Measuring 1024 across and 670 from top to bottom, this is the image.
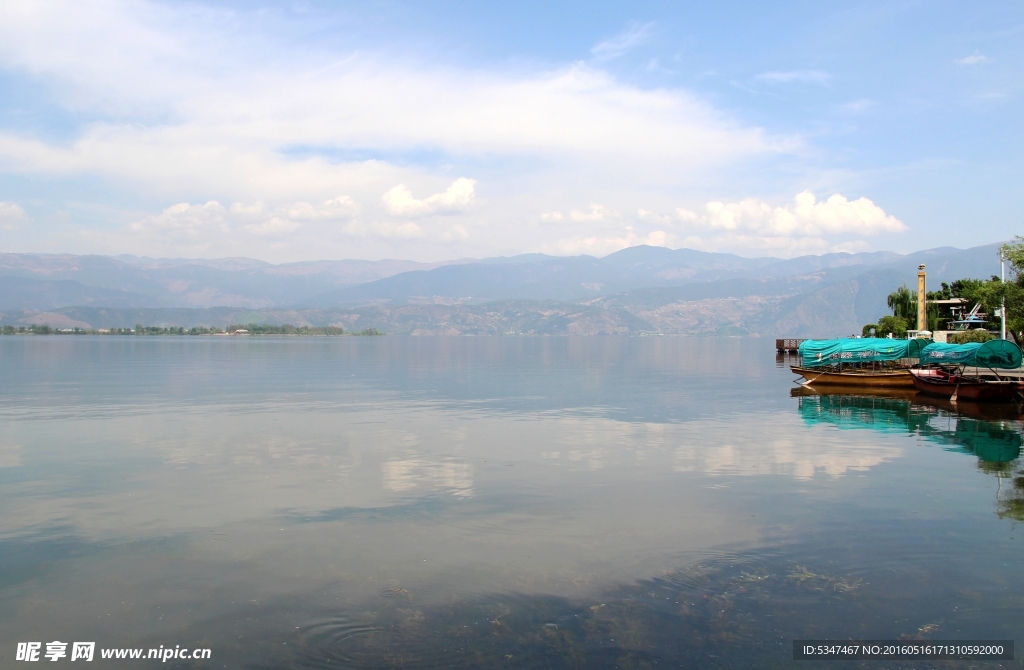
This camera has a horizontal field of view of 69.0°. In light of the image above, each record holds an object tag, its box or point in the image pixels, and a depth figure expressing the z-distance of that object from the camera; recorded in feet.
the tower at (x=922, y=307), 274.75
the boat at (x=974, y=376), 145.28
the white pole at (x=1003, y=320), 207.87
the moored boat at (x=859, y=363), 184.03
